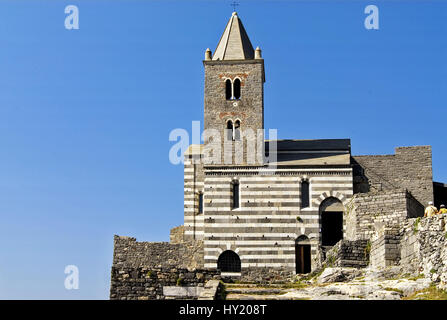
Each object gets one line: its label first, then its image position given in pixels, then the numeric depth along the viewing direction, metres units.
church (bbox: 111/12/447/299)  44.53
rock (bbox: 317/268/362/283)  27.77
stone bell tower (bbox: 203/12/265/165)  47.84
